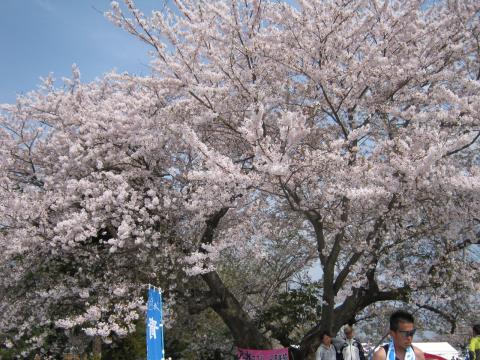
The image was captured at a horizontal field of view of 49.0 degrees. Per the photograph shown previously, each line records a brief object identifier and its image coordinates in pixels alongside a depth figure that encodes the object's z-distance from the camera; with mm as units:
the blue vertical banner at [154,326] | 5980
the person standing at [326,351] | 7770
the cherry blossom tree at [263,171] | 7844
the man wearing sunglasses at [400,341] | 3342
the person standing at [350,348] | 7684
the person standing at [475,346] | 5891
